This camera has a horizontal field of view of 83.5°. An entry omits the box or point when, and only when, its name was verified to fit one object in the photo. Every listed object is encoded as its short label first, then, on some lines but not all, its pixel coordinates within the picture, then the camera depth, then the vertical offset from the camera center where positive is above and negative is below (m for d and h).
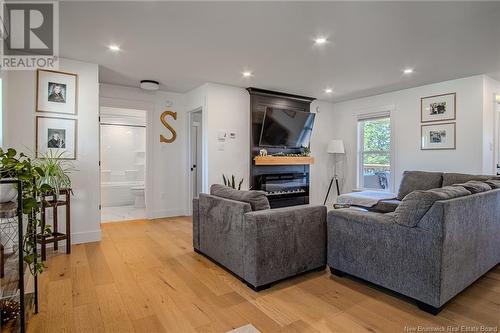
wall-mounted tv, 5.16 +0.73
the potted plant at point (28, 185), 1.64 -0.13
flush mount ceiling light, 4.50 +1.31
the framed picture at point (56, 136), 3.33 +0.35
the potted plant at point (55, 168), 2.95 -0.04
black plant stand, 1.56 -0.84
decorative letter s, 5.25 +0.75
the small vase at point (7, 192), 1.79 -0.18
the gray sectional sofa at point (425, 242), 1.96 -0.60
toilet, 6.33 -0.73
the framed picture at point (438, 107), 4.51 +0.98
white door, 5.57 +0.24
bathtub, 6.45 -0.68
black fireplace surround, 5.15 -0.09
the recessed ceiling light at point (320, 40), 2.93 +1.34
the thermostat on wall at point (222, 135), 4.75 +0.52
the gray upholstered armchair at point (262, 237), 2.33 -0.64
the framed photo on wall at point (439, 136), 4.52 +0.50
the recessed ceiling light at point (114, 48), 3.12 +1.32
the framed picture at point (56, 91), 3.34 +0.89
